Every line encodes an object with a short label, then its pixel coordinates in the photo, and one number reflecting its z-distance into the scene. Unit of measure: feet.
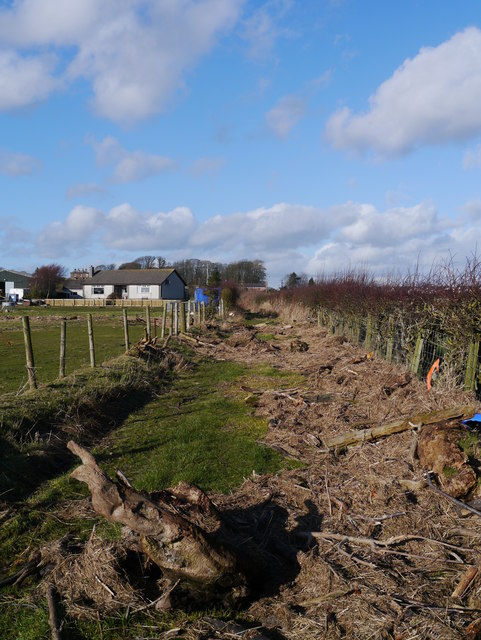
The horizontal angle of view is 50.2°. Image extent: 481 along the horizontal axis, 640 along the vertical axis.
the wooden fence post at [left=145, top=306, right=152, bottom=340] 56.83
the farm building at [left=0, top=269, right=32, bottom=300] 306.35
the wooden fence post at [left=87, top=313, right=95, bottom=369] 43.39
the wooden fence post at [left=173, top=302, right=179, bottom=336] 69.76
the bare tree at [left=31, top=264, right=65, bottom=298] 284.20
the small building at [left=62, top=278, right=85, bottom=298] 318.94
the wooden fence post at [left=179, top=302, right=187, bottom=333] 82.58
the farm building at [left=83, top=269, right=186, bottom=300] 272.51
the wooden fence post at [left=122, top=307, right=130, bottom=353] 54.05
